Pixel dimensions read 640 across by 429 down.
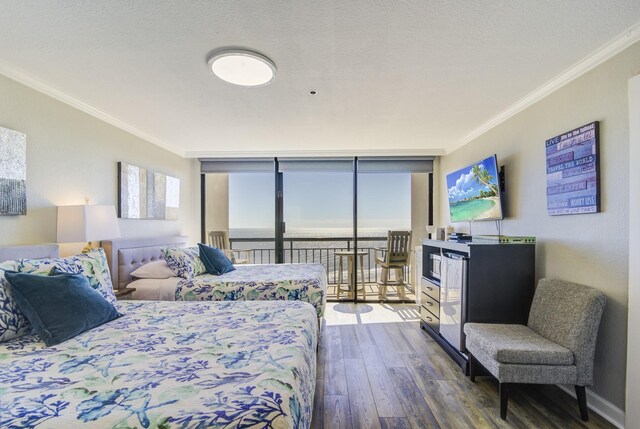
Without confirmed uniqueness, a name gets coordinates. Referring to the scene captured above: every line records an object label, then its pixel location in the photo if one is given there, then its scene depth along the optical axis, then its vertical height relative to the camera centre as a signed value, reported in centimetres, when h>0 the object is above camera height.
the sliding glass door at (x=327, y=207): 471 +16
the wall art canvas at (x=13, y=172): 199 +32
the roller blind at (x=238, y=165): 474 +86
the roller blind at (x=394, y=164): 467 +86
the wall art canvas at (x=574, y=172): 193 +32
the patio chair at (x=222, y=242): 475 -43
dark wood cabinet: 240 -57
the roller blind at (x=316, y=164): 467 +86
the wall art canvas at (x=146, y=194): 322 +29
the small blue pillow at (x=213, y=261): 332 -53
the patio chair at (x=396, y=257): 450 -65
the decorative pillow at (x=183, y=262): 304 -50
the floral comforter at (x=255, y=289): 281 -73
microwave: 320 -57
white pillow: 300 -58
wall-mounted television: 286 +27
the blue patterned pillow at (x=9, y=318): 143 -52
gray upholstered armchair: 179 -86
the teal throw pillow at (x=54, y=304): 145 -47
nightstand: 287 -78
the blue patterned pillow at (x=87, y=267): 166 -32
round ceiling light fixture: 185 +104
